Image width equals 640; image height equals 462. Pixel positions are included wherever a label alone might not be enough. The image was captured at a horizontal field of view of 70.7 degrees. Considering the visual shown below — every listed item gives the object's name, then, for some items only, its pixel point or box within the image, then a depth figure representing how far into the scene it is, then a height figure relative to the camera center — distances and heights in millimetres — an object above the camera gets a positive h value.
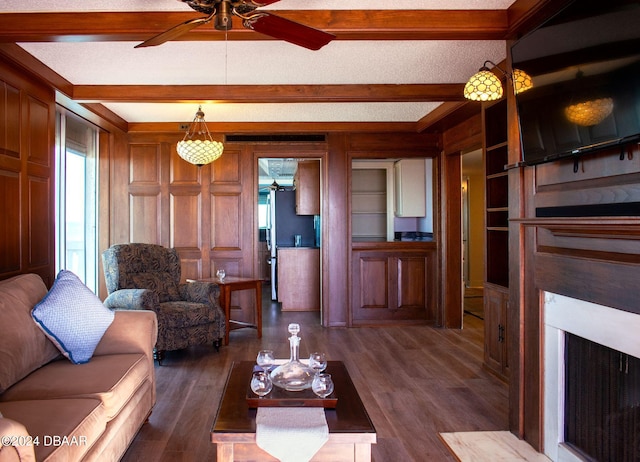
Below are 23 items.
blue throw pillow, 2377 -479
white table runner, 1694 -787
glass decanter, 2098 -700
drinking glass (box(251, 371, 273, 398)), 1962 -681
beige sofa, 1638 -722
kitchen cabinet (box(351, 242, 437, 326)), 5844 -691
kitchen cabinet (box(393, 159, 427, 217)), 7082 +652
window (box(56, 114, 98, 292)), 4512 +360
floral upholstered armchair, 3971 -610
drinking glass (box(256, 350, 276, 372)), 2350 -683
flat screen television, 1725 +645
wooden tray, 1926 -740
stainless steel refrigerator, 7918 +75
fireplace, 1925 -713
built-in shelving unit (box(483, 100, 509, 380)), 3799 -20
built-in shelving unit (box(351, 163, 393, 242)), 8414 +573
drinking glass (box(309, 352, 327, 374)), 2256 -676
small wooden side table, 4793 -669
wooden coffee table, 1733 -784
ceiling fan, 1917 +925
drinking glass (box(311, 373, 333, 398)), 1976 -698
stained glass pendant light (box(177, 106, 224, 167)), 4484 +804
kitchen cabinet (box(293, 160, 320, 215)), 6938 +655
